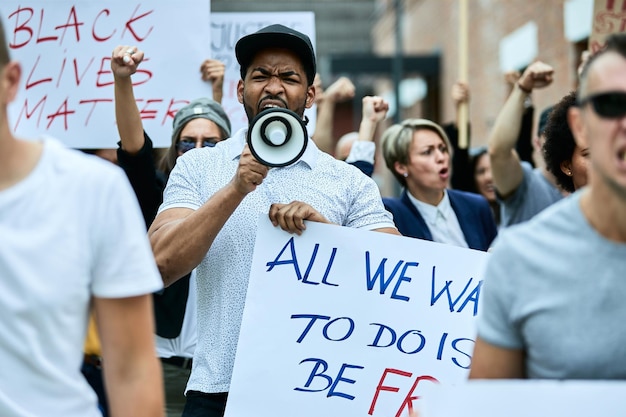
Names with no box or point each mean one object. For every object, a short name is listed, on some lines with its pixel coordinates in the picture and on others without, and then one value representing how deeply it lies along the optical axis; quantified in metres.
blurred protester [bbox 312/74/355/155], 6.48
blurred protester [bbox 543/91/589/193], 3.75
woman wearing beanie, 4.47
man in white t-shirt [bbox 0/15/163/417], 2.20
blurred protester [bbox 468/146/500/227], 7.57
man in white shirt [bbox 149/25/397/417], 3.28
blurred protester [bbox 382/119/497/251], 5.29
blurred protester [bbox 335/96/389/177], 5.27
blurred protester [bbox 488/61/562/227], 5.51
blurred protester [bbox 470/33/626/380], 2.25
